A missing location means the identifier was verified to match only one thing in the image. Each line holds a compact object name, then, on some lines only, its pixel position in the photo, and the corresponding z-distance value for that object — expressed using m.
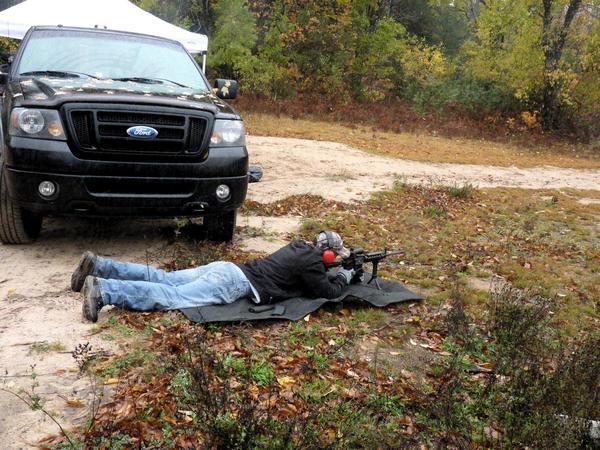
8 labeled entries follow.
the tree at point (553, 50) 21.25
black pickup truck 4.79
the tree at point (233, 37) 23.94
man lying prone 4.29
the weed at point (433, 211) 8.69
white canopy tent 12.42
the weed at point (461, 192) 10.15
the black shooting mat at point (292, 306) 4.30
